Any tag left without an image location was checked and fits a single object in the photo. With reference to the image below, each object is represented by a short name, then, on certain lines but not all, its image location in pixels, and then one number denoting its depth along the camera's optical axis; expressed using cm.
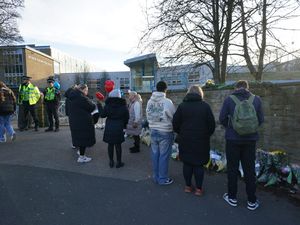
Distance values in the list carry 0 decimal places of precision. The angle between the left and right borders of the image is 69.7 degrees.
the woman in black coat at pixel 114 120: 440
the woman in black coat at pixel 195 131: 341
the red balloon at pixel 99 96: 470
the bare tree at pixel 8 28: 1458
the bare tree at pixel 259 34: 738
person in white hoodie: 382
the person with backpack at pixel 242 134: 307
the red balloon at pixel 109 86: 495
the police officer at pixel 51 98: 714
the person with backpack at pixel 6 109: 598
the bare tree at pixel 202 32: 791
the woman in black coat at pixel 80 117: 459
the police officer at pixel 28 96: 723
